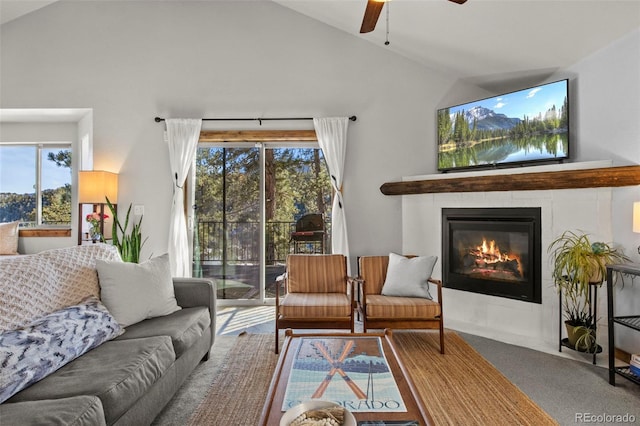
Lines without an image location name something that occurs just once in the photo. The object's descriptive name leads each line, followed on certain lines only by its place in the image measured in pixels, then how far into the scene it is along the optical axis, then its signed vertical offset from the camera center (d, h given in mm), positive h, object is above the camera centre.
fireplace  3287 -371
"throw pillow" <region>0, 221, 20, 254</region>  4352 -292
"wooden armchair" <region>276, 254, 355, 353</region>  2896 -736
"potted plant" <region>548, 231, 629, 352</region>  2701 -477
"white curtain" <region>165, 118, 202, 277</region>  4180 +549
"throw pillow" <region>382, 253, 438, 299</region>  3229 -584
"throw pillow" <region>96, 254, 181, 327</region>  2271 -507
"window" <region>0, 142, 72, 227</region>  4738 +419
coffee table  1418 -784
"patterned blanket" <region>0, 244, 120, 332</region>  1788 -390
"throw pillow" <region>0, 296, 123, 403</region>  1454 -609
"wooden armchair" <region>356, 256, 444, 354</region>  2939 -823
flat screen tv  3225 +854
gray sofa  1305 -724
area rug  2037 -1159
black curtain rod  4238 +1141
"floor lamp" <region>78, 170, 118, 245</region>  3936 +291
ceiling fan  2186 +1308
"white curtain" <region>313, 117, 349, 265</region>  4203 +753
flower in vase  3994 -133
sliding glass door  4430 +66
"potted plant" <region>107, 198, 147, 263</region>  3934 -288
